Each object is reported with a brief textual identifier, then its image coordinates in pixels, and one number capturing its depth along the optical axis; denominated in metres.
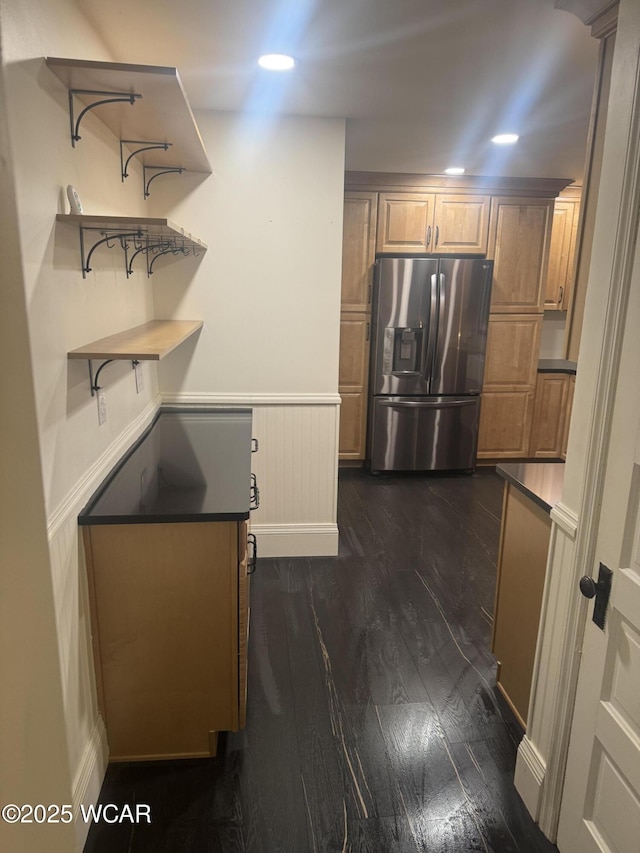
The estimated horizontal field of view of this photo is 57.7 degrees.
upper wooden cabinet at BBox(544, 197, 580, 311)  4.94
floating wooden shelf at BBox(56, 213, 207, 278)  1.52
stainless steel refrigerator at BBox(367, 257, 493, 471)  4.50
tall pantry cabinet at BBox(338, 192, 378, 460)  4.55
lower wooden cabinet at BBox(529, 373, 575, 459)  5.08
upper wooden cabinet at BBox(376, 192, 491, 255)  4.59
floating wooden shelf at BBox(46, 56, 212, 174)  1.49
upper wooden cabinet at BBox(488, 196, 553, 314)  4.69
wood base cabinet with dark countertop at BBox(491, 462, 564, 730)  1.92
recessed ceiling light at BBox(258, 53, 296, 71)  2.17
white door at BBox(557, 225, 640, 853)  1.30
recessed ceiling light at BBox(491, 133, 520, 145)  3.24
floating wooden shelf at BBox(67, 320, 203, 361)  1.65
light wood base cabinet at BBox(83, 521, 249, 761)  1.79
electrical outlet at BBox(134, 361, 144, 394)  2.60
